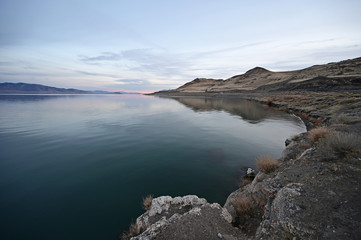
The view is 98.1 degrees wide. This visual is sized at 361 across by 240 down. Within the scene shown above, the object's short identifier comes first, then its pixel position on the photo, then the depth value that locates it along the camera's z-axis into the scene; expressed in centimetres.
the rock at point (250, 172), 801
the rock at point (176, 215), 404
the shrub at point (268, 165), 659
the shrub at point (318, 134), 851
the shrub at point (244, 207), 481
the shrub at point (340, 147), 580
